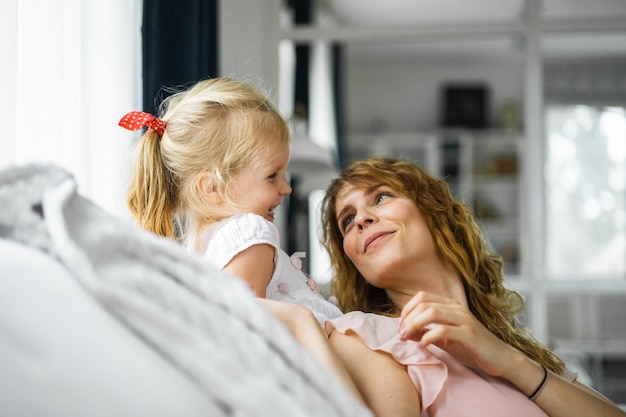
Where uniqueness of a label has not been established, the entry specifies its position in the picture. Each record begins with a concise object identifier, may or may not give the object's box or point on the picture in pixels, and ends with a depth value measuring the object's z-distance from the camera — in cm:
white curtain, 140
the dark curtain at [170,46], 207
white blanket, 66
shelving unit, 804
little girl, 149
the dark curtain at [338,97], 664
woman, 115
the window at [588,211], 809
